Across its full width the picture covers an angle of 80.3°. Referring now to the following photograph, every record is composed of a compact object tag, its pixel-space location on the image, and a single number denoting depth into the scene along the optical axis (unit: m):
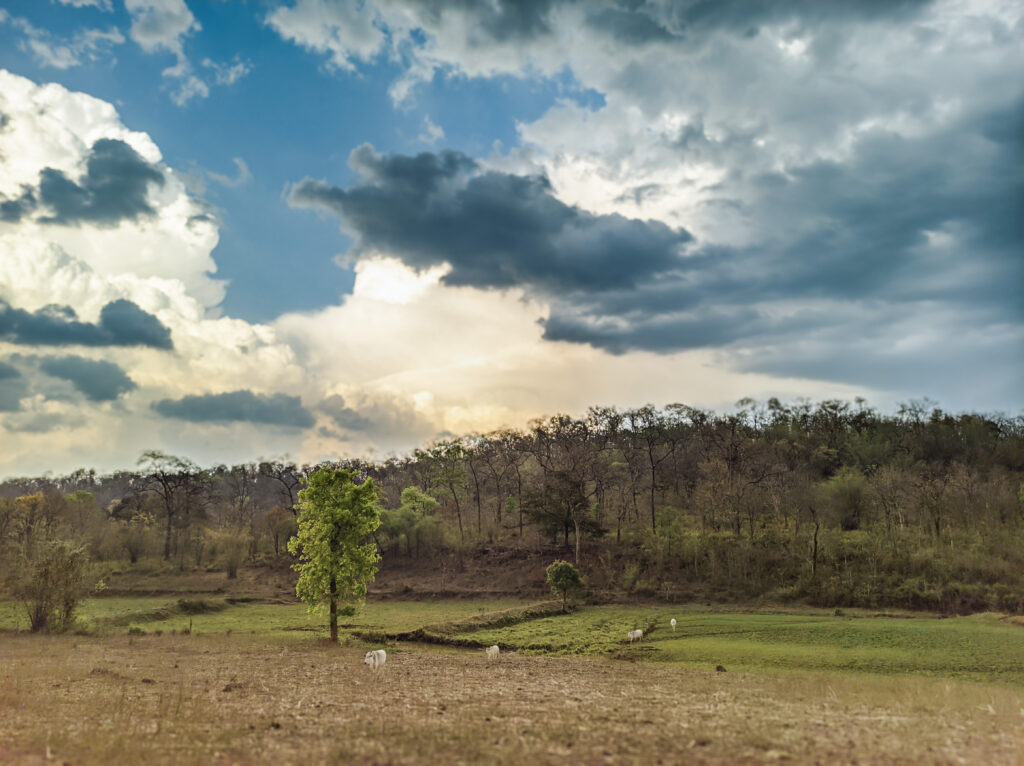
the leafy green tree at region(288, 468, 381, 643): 38.50
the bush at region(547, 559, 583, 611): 54.78
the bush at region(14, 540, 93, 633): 41.81
